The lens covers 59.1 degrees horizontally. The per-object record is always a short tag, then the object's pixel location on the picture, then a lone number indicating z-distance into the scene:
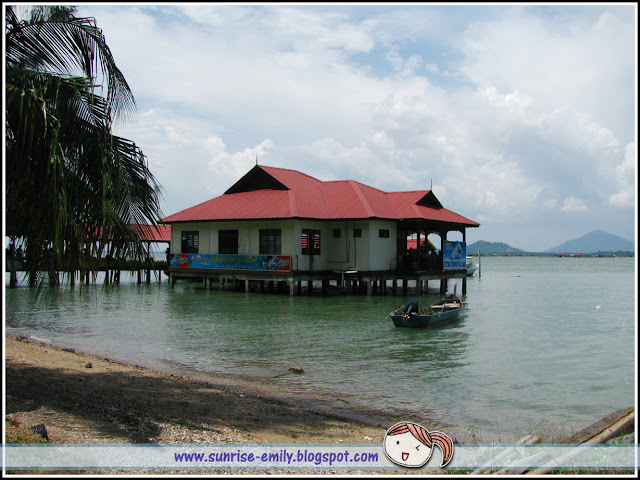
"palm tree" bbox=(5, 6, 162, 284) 6.90
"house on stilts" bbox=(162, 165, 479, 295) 30.44
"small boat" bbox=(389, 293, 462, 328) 19.30
